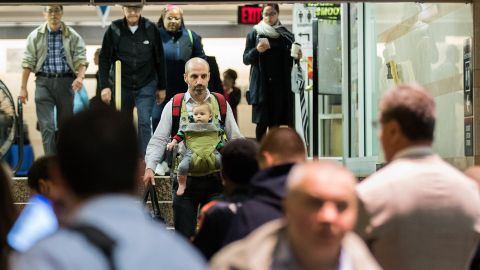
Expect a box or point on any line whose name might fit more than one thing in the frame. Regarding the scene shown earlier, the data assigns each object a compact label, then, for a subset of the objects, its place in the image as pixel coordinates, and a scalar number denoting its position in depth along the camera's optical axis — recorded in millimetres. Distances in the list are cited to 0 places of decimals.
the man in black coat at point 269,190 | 7887
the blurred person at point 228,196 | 8272
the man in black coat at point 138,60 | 20220
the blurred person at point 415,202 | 7497
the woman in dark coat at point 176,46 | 21133
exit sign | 30540
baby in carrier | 13864
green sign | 23908
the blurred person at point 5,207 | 7611
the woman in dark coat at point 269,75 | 21097
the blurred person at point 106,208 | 4655
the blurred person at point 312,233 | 5698
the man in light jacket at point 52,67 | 21013
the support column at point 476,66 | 16267
